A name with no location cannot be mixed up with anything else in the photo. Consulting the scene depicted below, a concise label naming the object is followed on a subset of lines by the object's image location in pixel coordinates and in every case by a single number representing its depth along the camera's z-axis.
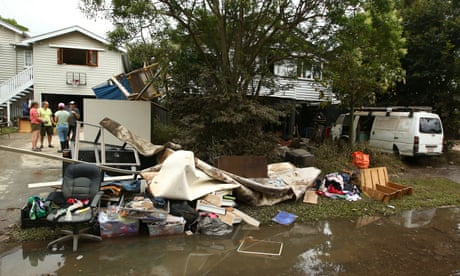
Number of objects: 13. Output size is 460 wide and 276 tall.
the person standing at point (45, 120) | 9.73
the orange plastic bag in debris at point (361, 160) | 8.58
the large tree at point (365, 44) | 7.36
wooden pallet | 6.79
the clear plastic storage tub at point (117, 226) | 4.54
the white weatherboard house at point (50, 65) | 17.48
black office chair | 4.09
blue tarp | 10.47
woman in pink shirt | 9.48
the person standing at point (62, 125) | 9.11
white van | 10.06
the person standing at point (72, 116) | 9.48
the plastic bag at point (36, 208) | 4.61
